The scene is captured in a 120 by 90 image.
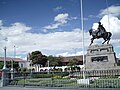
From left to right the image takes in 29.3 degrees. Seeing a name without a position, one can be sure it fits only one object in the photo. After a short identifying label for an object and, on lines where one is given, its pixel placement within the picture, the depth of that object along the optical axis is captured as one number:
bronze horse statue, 30.61
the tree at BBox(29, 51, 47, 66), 87.62
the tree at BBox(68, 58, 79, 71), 76.01
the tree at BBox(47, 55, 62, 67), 85.00
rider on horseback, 30.81
